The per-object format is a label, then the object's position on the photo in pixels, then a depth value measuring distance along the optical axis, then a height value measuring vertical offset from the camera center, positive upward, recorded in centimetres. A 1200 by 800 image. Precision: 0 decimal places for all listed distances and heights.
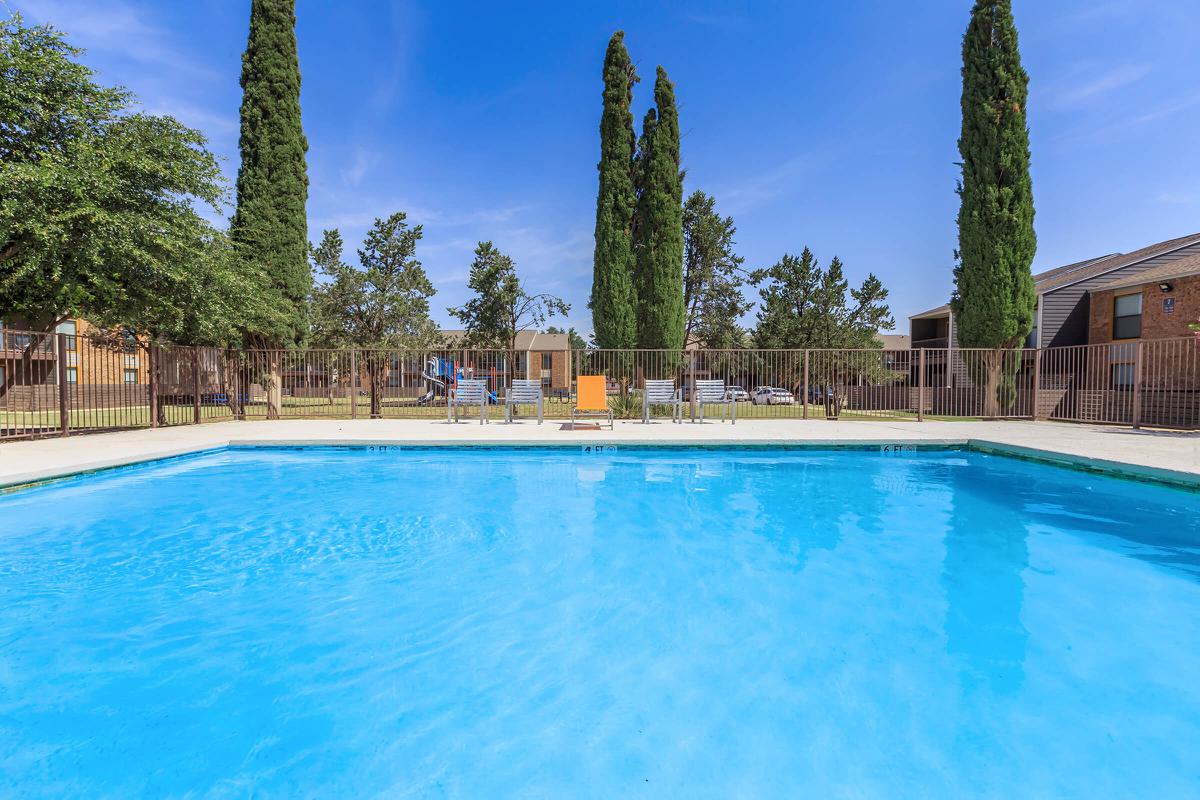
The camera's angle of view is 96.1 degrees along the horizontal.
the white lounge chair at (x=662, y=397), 1205 -35
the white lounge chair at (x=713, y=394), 1216 -29
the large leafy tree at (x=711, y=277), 2673 +529
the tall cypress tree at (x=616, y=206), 1548 +508
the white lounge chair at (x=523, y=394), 1191 -29
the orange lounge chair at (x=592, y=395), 1187 -30
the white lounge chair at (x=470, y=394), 1216 -29
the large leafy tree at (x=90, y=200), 818 +293
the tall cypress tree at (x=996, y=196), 1385 +486
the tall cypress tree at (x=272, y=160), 1465 +616
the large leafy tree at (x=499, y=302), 2912 +431
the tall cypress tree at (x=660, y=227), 1561 +452
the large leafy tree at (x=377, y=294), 2308 +384
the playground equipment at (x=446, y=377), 1382 +22
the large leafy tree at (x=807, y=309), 2150 +297
